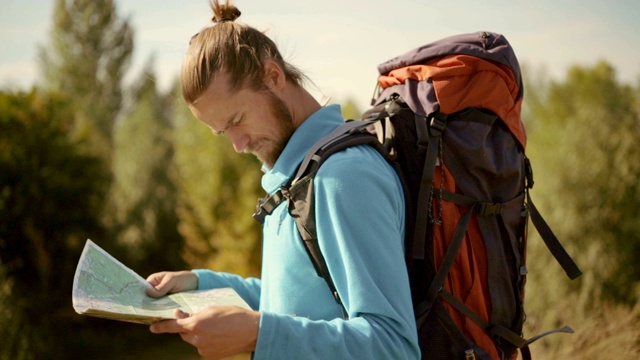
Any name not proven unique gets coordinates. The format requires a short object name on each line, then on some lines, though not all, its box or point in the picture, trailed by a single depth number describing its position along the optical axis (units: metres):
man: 1.34
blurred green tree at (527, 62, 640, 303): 4.59
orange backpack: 1.62
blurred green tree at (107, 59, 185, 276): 9.91
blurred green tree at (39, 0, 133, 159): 16.05
